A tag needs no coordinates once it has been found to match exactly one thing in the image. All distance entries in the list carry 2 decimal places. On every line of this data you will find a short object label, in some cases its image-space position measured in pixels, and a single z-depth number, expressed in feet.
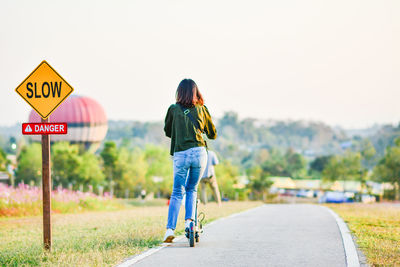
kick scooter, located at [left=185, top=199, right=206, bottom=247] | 25.71
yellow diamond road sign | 26.00
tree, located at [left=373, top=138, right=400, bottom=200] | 213.87
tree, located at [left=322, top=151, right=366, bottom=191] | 268.21
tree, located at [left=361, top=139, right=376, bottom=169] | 276.00
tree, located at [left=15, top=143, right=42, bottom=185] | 207.41
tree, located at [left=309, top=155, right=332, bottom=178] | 523.70
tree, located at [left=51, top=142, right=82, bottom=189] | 189.26
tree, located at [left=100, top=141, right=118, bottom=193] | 217.77
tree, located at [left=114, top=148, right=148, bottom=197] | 221.05
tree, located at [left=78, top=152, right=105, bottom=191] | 194.08
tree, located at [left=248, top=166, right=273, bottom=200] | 316.81
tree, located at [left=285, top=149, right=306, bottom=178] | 543.39
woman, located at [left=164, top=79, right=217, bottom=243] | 25.61
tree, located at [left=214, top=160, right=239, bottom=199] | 252.83
